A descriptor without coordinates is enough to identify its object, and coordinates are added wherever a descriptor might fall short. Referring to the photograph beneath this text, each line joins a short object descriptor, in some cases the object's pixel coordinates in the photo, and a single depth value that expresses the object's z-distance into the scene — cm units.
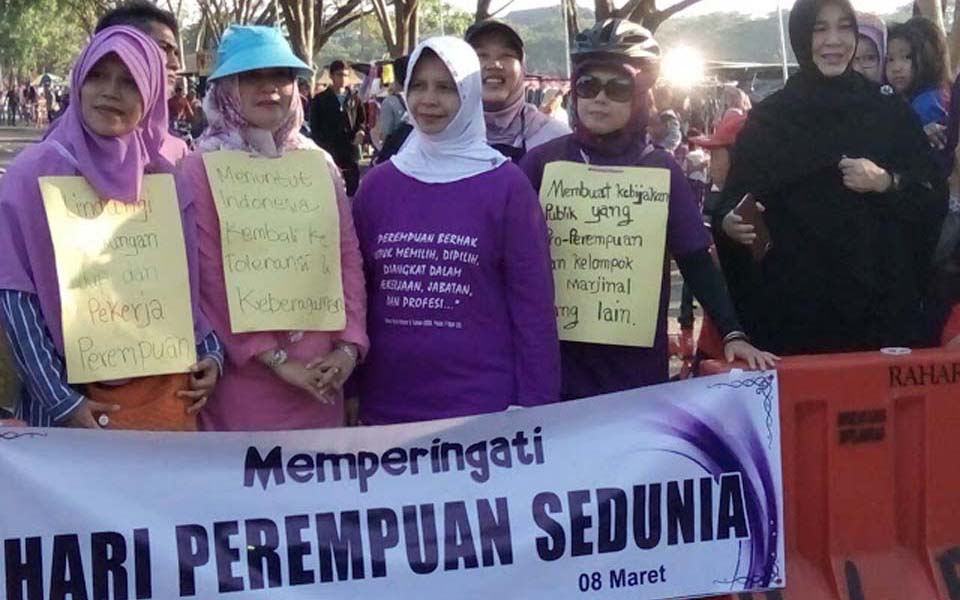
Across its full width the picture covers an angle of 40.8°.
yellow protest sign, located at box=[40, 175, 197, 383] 333
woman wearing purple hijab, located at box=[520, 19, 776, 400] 382
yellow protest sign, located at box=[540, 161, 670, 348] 385
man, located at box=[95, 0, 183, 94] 480
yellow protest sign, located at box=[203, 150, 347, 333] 357
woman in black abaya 413
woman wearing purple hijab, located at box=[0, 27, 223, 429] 329
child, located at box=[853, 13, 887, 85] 505
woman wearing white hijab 361
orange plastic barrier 385
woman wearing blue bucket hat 361
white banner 337
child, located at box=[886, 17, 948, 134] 576
